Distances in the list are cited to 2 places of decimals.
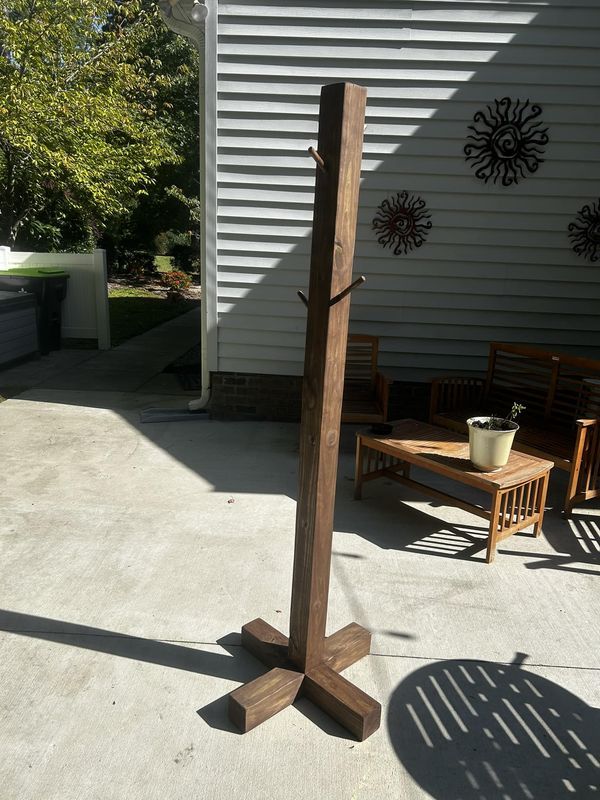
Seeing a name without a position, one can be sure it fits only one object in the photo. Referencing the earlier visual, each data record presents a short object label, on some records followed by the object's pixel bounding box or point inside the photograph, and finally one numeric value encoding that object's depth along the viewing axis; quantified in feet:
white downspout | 15.98
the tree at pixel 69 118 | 28.48
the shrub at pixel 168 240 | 65.02
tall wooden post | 6.59
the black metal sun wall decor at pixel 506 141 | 16.10
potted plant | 11.06
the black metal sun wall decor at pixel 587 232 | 16.72
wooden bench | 12.41
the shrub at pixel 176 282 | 49.70
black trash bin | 25.27
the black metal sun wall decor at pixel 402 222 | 16.78
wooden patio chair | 15.35
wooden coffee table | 11.02
